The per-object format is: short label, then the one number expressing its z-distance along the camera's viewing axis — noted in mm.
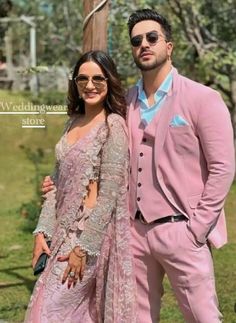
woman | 2979
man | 2918
